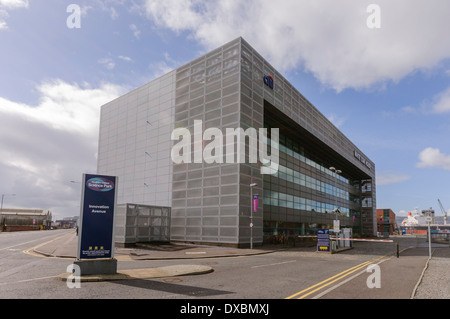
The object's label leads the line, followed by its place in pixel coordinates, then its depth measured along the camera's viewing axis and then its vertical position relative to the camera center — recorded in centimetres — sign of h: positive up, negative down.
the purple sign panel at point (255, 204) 3388 -10
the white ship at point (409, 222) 19078 -943
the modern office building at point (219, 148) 3475 +718
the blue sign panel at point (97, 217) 1286 -72
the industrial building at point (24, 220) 8604 -704
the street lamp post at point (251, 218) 3203 -157
